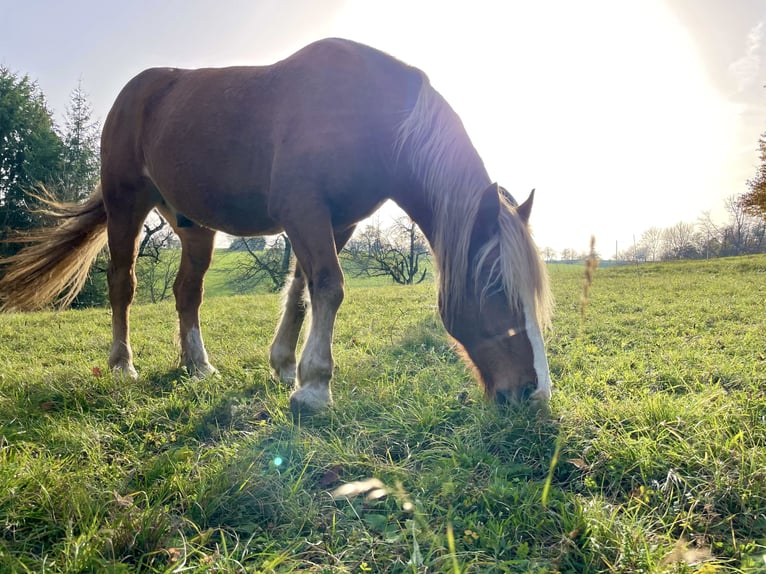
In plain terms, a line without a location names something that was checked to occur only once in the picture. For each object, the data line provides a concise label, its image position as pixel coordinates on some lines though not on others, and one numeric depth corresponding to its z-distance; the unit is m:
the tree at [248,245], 30.62
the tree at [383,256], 34.19
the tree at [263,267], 30.55
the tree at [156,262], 25.25
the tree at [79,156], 17.88
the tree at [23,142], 16.94
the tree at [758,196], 26.02
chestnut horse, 2.50
